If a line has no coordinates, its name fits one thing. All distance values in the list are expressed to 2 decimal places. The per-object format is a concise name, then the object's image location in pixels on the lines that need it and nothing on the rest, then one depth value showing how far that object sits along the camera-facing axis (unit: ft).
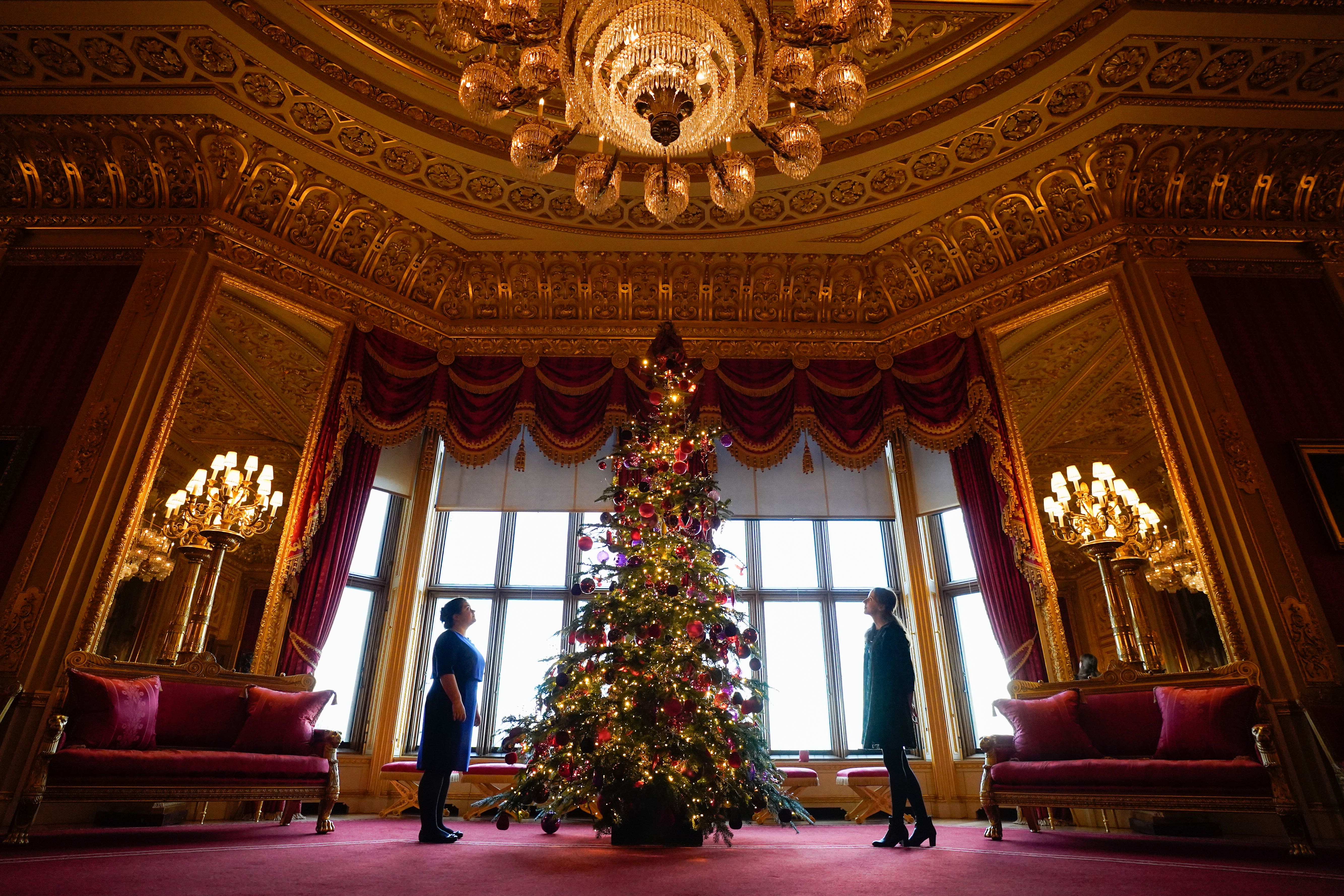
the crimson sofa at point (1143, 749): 11.19
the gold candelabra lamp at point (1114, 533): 16.98
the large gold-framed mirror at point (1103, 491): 17.48
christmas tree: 11.39
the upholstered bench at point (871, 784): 17.02
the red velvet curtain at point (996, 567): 17.10
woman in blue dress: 11.58
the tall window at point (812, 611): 20.86
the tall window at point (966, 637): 19.98
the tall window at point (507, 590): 20.83
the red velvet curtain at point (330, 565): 17.06
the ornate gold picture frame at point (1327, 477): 14.28
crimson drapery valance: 19.49
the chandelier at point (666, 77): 10.63
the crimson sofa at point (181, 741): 11.21
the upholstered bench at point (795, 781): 16.90
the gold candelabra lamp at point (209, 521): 16.55
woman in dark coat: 11.50
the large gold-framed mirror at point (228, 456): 17.57
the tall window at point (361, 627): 19.94
